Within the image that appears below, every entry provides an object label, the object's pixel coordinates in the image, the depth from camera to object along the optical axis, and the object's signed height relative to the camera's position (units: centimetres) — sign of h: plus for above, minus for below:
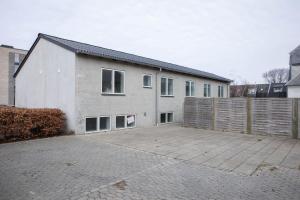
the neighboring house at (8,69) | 3825 +537
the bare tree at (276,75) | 6721 +763
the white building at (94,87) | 1170 +77
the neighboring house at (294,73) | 2669 +418
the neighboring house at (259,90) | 4249 +215
